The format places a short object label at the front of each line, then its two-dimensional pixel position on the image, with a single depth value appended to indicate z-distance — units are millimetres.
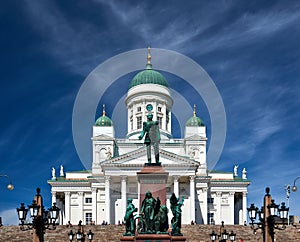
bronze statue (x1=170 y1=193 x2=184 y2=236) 32188
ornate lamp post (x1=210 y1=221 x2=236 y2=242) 30714
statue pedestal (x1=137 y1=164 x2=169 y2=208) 31078
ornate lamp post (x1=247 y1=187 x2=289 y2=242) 21594
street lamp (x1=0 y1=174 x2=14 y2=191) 40156
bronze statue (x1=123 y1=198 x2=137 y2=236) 32094
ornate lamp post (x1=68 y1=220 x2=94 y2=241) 29506
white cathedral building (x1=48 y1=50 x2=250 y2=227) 77312
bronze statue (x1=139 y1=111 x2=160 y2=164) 33125
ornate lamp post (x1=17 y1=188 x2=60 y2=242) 20312
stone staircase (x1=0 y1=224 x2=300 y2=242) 49469
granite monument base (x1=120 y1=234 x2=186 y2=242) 29844
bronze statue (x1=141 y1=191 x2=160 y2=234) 30062
